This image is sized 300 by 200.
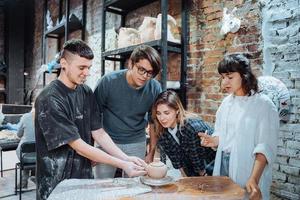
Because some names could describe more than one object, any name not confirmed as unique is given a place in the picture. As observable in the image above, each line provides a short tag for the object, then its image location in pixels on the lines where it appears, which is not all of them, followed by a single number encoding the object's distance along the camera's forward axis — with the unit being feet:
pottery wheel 5.01
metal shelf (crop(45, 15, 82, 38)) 16.35
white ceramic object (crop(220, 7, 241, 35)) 7.92
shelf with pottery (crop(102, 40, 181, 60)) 9.05
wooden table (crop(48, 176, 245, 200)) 4.61
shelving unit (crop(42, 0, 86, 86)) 16.20
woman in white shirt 5.61
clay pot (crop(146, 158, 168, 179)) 5.12
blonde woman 6.89
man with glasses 7.47
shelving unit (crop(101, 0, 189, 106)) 8.88
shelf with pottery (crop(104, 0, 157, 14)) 11.60
